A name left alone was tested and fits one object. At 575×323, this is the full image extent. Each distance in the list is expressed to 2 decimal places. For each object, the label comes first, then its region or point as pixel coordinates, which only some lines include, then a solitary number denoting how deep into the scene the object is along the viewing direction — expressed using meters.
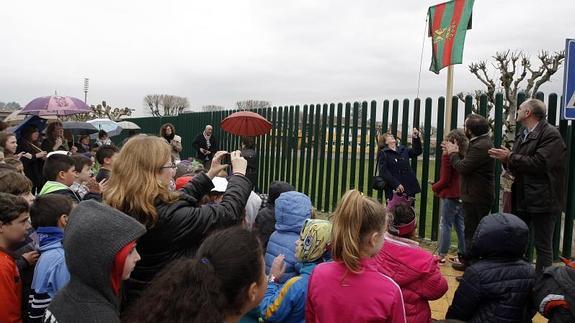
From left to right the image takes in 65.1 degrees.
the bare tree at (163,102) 53.72
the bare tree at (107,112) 34.88
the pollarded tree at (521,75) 12.23
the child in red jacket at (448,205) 5.64
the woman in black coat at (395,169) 6.25
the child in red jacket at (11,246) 2.53
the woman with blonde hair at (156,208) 2.14
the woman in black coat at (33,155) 6.72
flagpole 6.16
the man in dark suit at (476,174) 5.11
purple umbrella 9.77
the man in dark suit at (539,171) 4.57
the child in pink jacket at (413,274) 2.47
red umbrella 8.48
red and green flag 6.11
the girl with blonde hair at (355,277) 2.17
